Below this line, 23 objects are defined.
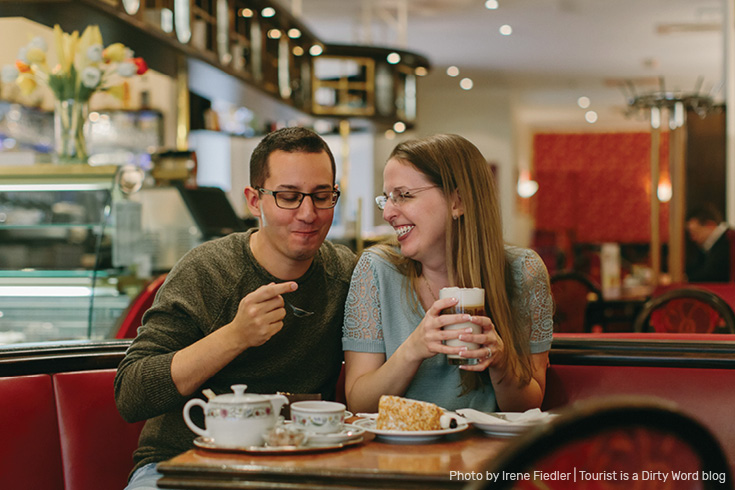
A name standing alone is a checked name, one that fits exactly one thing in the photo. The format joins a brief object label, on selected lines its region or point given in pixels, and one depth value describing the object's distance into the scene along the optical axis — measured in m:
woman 1.84
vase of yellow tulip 3.27
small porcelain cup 1.37
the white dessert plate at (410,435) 1.37
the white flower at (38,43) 3.25
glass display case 2.98
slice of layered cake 1.41
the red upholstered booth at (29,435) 1.85
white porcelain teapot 1.33
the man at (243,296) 1.71
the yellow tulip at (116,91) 3.42
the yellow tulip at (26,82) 3.29
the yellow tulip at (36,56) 3.23
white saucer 1.35
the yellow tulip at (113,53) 3.35
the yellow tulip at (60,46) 3.27
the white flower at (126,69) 3.41
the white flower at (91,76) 3.27
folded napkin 1.44
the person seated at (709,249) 6.82
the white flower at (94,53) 3.24
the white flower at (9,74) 3.27
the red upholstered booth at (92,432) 1.97
